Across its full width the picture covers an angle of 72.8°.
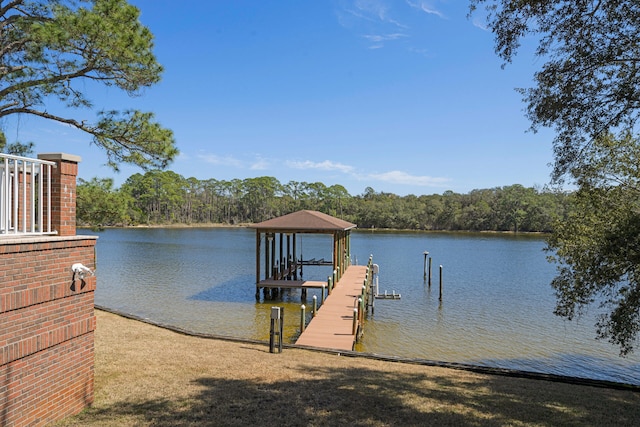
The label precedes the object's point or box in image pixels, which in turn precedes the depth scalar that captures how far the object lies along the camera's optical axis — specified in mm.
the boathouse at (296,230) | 19859
